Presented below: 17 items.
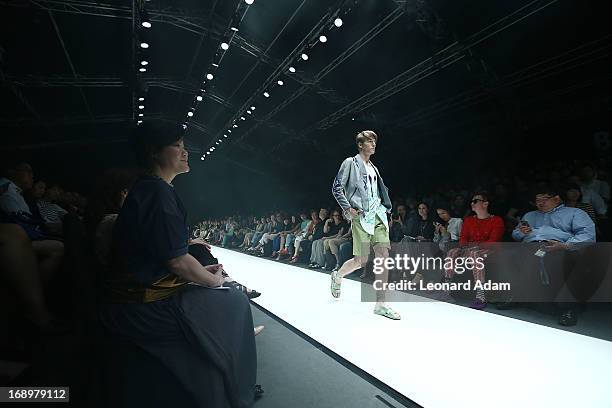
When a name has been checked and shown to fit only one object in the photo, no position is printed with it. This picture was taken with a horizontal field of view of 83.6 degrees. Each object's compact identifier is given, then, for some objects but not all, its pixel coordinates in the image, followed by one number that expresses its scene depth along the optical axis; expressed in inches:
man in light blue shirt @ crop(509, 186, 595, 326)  92.3
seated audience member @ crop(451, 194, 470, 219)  162.9
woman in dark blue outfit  39.8
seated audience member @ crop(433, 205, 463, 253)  144.2
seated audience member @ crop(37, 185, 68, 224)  162.6
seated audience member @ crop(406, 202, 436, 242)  159.6
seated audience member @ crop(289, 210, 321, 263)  255.1
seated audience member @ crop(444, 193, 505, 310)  112.7
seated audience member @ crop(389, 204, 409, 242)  176.7
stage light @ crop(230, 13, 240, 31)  248.6
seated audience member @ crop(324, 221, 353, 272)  203.9
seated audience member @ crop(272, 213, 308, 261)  281.6
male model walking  96.5
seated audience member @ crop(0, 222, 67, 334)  44.9
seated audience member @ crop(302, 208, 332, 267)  241.6
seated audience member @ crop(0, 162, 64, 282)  56.9
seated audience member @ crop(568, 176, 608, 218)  132.2
